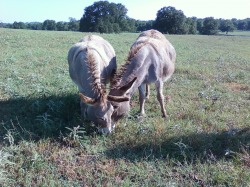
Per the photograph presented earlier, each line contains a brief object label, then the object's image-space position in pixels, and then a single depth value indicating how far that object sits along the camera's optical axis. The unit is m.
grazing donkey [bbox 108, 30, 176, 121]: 5.45
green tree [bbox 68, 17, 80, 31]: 69.75
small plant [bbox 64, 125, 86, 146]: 4.97
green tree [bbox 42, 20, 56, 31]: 71.71
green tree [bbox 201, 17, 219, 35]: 67.31
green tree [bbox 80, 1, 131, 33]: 57.56
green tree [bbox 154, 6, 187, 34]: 60.38
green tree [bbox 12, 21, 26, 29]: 66.75
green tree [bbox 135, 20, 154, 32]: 69.65
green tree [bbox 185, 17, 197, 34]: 63.94
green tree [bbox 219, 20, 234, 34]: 75.62
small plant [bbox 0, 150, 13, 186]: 3.76
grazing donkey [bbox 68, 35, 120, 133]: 5.11
